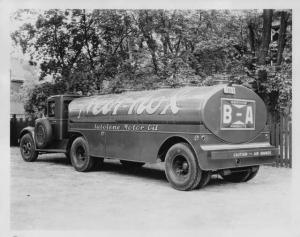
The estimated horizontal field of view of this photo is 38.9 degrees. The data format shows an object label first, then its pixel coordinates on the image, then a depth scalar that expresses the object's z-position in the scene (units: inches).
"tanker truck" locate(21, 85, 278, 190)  341.1
